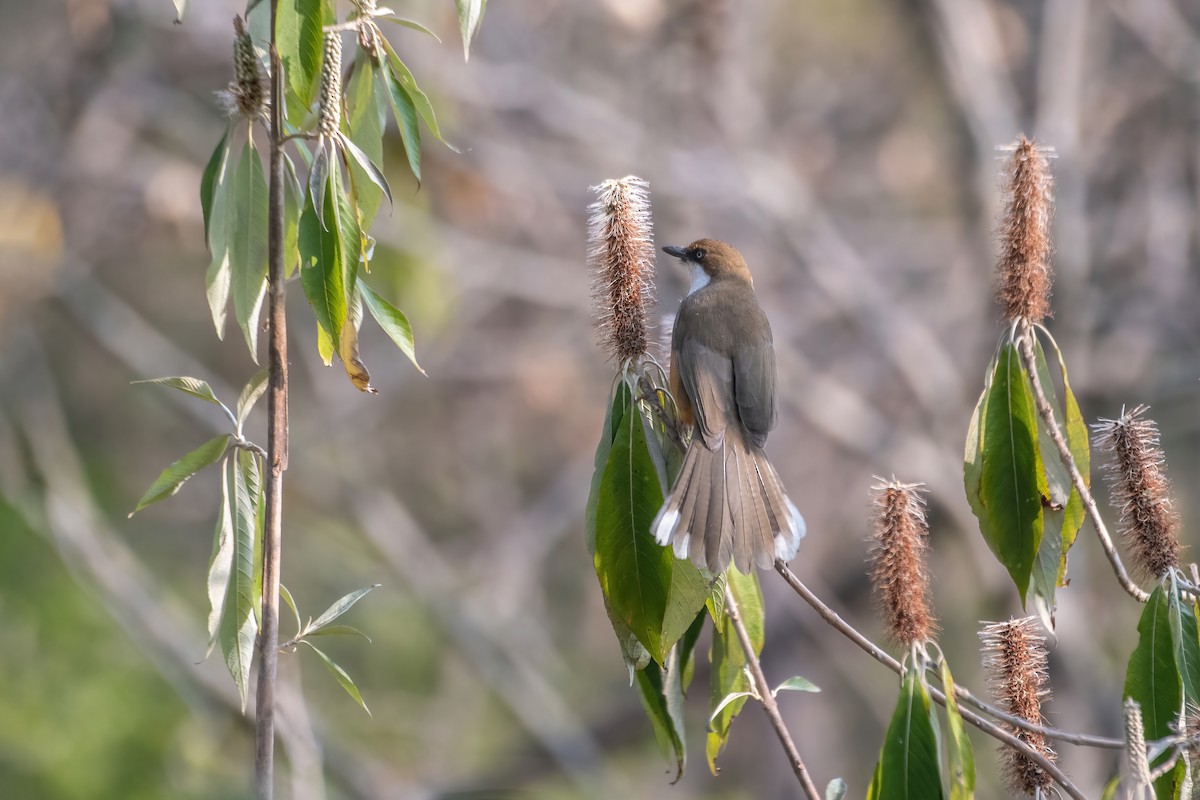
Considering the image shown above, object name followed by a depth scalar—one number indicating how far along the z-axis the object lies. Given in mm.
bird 4988
